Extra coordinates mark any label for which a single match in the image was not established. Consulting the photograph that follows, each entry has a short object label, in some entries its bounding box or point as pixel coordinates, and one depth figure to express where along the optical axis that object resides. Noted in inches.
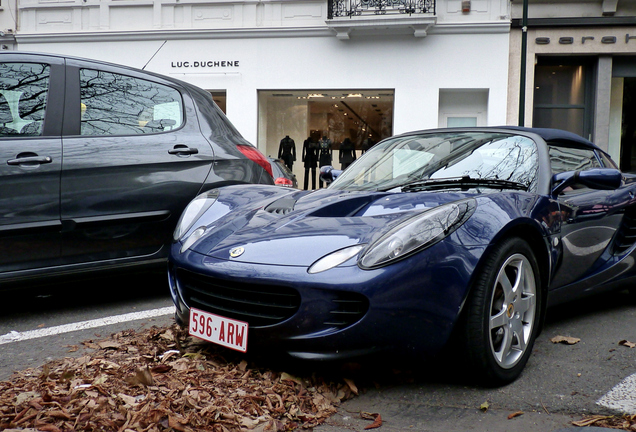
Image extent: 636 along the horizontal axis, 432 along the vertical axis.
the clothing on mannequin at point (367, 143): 640.4
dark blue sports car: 93.4
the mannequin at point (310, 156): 658.2
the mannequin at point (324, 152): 660.1
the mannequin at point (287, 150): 657.6
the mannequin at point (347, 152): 649.6
